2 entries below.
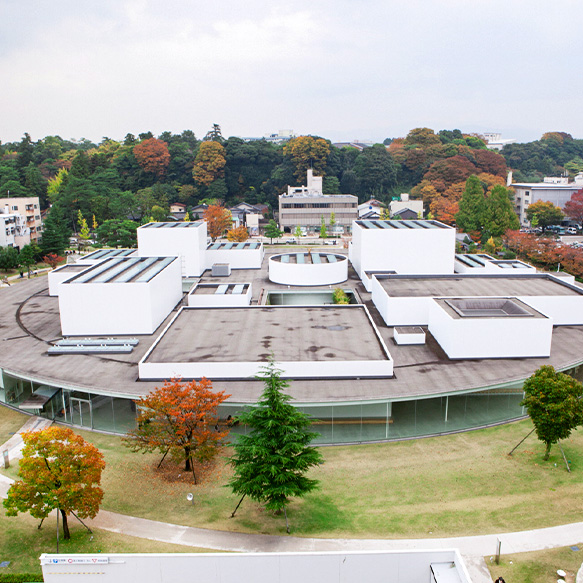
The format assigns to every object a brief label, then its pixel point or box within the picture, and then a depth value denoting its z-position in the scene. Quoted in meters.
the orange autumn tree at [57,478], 17.27
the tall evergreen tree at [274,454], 17.70
